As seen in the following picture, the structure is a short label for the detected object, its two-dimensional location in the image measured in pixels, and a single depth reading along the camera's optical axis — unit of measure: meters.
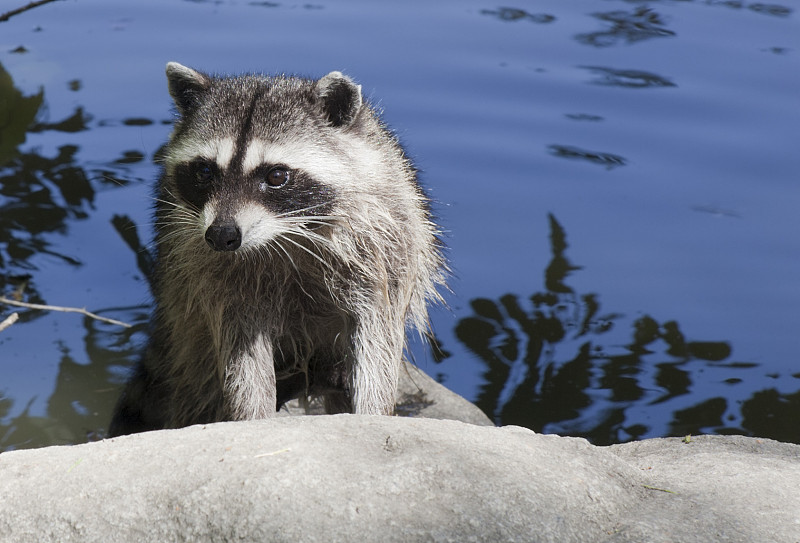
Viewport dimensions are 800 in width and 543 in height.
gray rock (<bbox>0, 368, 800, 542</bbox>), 4.81
